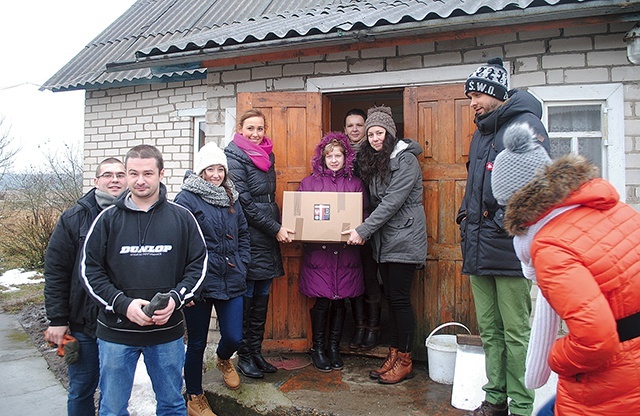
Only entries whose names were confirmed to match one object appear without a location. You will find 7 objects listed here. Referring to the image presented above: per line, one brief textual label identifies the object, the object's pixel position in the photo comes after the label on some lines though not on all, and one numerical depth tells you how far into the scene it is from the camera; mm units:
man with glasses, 2947
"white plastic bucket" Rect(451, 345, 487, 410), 3482
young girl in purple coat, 4129
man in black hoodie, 2725
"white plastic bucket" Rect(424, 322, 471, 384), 3922
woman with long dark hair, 3879
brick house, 3947
